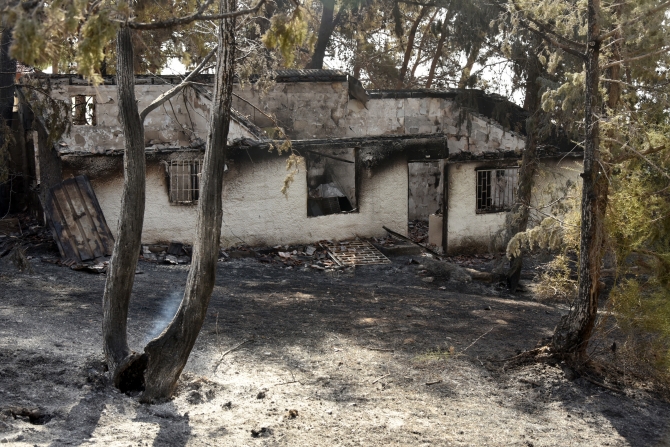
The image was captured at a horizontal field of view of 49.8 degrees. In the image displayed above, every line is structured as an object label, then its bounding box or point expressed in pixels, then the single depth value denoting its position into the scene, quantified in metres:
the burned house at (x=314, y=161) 16.12
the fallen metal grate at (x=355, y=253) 16.38
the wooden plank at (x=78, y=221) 14.49
